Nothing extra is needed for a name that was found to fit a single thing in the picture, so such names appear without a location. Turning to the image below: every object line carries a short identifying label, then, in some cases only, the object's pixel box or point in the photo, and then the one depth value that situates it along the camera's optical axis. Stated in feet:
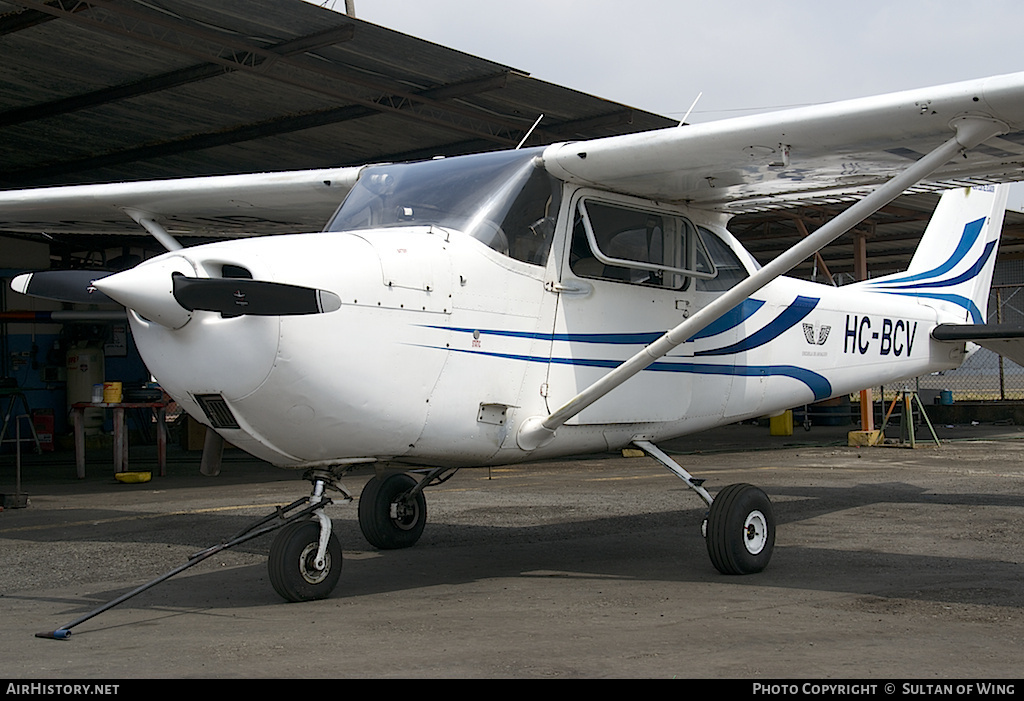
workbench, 46.21
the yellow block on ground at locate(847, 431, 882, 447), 61.36
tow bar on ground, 17.08
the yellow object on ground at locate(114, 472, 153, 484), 44.39
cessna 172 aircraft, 16.69
